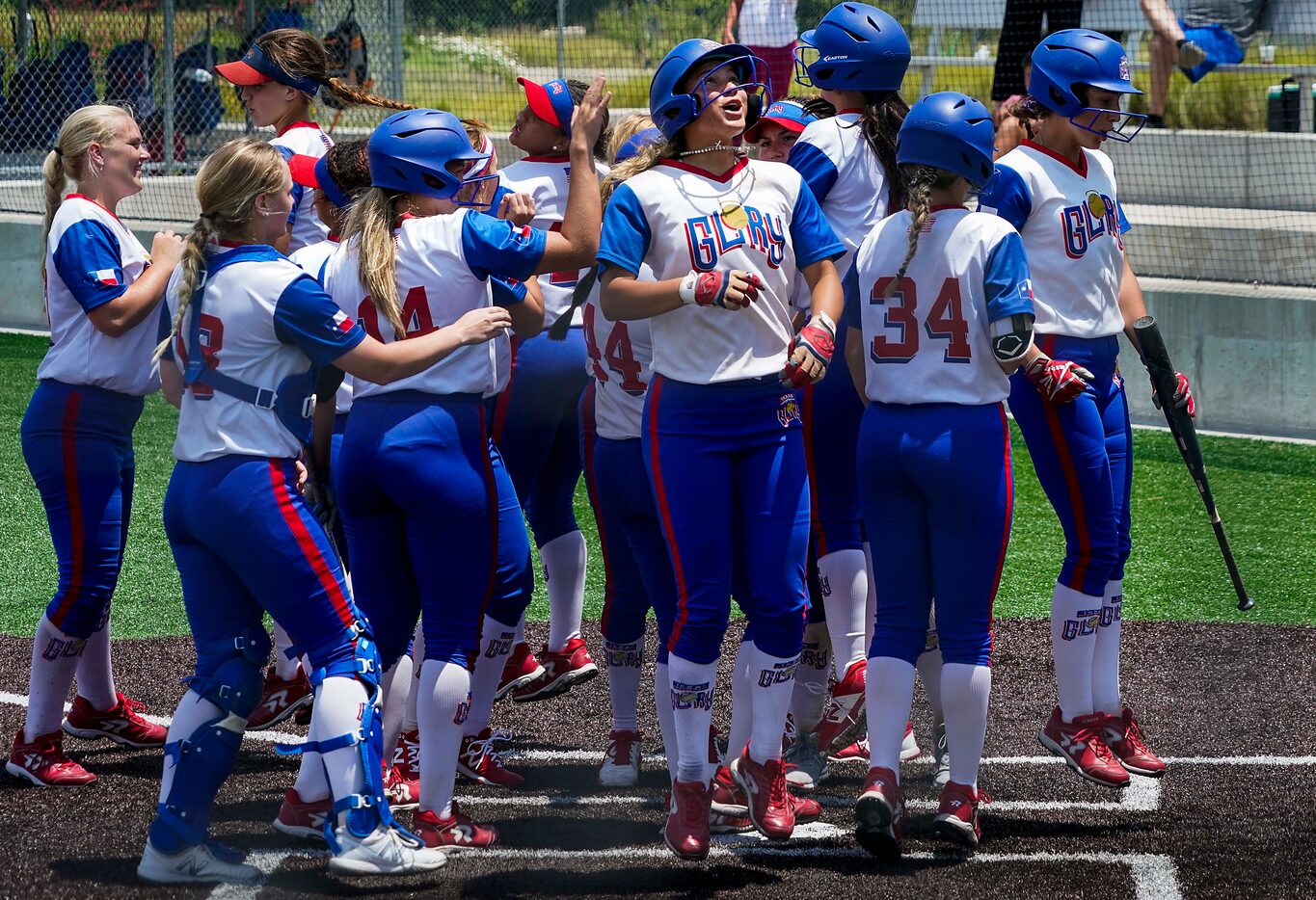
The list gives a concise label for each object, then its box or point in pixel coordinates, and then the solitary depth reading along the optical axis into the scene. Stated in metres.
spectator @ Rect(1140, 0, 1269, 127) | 24.73
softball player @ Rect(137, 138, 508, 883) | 8.09
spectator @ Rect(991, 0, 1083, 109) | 23.84
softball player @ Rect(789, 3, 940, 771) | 10.24
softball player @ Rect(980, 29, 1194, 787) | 9.82
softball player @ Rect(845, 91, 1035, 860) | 8.59
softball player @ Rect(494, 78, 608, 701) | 11.16
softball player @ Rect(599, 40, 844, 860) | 8.53
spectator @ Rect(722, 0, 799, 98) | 24.45
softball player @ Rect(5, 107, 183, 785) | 9.93
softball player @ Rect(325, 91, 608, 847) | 8.53
